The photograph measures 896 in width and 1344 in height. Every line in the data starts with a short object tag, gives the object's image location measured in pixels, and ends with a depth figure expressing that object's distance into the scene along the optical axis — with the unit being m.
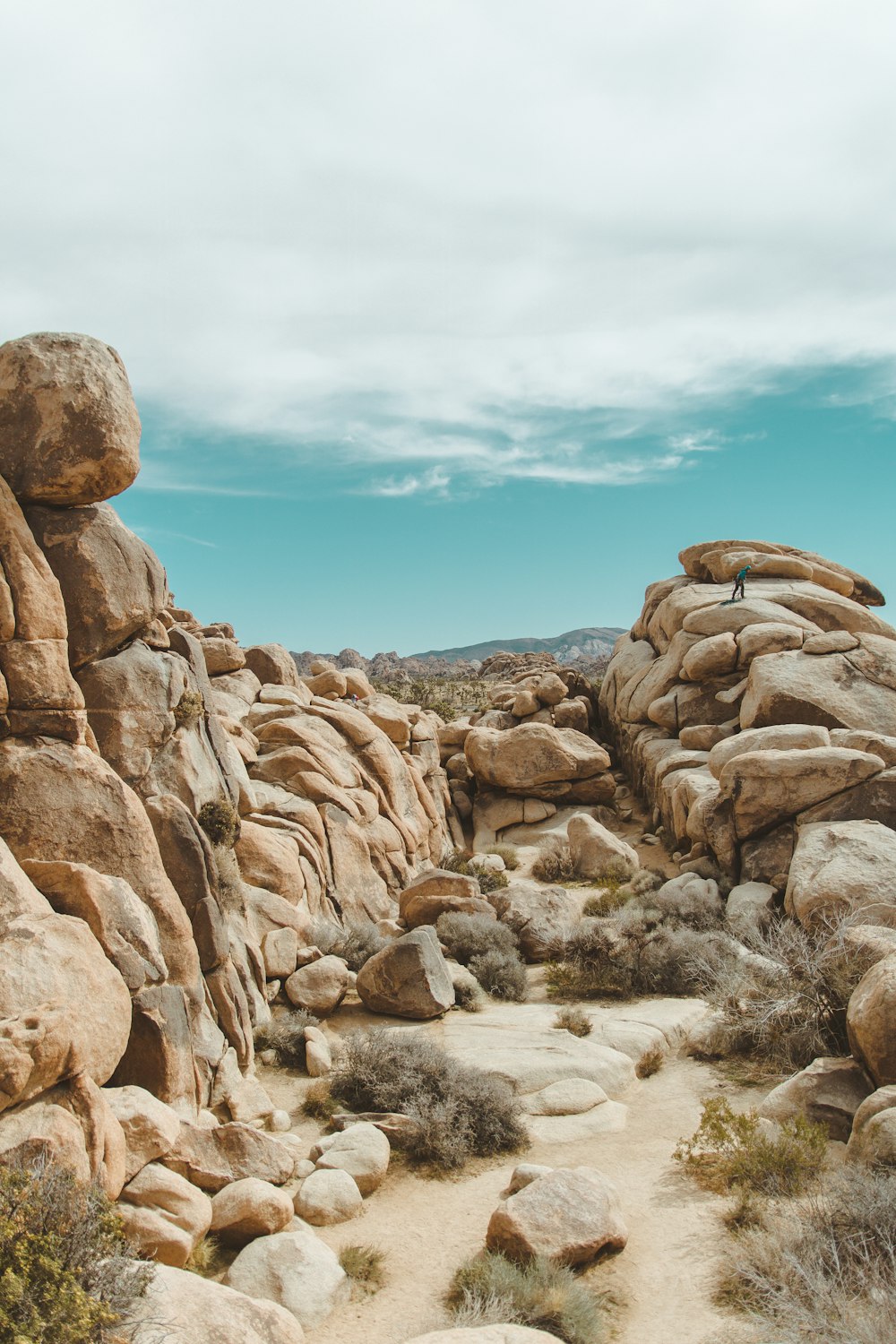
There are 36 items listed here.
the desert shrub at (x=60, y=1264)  5.62
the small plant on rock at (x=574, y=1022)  14.54
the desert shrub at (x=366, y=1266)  8.32
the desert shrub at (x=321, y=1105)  11.70
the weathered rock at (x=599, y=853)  25.16
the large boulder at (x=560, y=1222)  8.22
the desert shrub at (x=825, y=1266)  6.41
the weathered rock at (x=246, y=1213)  8.48
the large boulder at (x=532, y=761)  31.28
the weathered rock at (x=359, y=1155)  10.02
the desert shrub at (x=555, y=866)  26.14
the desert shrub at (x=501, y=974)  16.91
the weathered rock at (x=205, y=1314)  6.32
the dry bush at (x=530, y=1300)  7.30
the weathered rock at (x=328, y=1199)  9.27
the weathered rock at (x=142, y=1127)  8.20
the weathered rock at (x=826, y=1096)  10.24
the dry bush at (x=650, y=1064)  13.38
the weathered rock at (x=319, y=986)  14.70
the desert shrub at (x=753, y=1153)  9.16
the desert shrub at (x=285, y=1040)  13.08
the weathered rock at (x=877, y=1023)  9.75
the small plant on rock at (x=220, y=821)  13.65
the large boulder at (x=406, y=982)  14.87
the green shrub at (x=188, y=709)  13.14
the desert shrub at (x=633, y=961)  16.86
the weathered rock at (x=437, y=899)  19.14
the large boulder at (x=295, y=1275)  7.76
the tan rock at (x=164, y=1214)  7.63
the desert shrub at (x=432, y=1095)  10.78
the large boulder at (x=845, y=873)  16.27
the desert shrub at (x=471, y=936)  18.08
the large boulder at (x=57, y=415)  10.55
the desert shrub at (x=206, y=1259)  7.99
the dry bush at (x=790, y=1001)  12.53
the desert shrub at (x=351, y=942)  16.58
